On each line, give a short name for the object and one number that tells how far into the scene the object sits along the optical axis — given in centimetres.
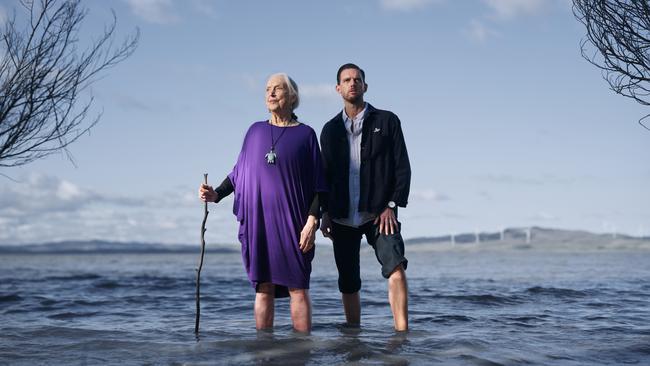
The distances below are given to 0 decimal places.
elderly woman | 524
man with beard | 574
